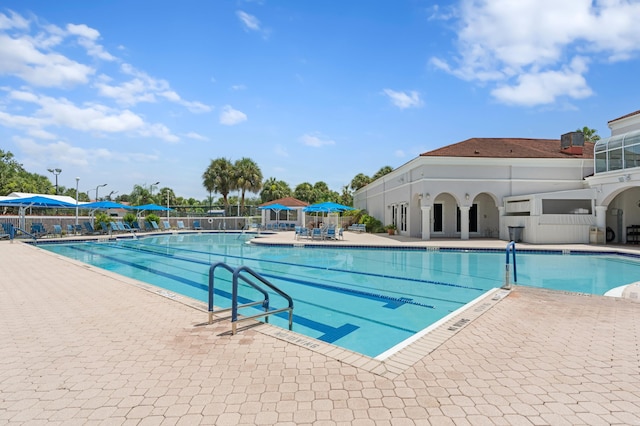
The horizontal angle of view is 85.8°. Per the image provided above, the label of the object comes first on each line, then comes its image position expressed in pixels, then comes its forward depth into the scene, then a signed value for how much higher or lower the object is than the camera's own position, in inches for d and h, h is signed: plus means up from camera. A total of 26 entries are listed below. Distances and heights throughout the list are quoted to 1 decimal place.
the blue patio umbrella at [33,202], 749.9 +35.1
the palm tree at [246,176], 1422.2 +175.6
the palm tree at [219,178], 1416.1 +167.8
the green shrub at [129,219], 1053.8 -3.3
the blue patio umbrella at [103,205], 937.0 +35.3
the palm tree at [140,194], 2150.3 +158.4
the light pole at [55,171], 1231.4 +168.7
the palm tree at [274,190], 2014.0 +169.8
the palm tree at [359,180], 1986.7 +225.1
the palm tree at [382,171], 1947.2 +274.0
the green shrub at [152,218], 1093.3 +0.0
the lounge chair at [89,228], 908.6 -27.0
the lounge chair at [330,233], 764.6 -32.0
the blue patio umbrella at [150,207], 1052.4 +33.6
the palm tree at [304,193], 2176.4 +162.8
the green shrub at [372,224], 1017.8 -15.9
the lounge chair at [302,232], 805.9 -31.5
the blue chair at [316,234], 771.4 -34.6
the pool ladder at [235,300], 165.3 -42.6
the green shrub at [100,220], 917.8 -5.8
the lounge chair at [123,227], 957.8 -25.5
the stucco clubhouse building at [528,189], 672.4 +65.2
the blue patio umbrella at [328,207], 876.0 +29.9
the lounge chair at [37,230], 805.4 -29.1
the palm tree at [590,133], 1469.0 +373.4
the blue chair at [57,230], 858.8 -30.9
